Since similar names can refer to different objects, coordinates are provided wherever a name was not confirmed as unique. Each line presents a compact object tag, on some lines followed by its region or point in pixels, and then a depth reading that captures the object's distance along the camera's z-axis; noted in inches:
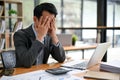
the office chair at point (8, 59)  64.7
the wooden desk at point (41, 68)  57.2
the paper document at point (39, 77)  50.4
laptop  62.7
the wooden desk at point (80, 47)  134.8
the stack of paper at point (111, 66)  56.9
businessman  64.8
